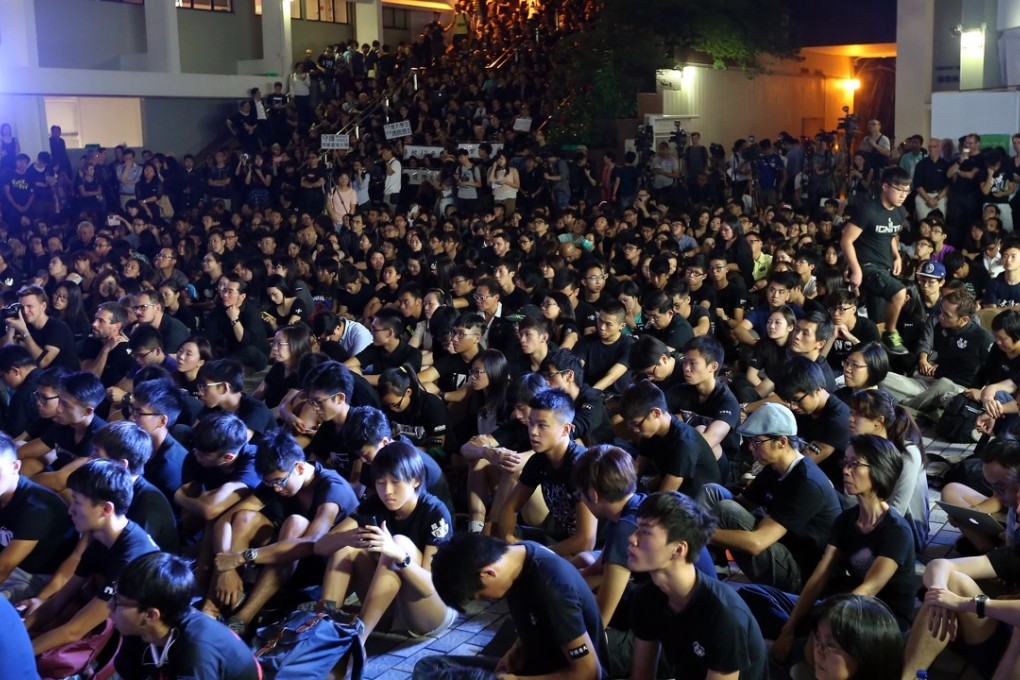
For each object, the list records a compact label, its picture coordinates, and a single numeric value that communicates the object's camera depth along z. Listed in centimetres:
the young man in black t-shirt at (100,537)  509
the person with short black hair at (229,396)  737
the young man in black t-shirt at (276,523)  573
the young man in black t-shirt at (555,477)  568
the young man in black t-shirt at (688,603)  385
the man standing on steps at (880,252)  1028
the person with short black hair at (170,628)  409
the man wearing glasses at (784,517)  552
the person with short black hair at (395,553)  539
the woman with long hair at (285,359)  856
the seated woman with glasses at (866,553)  491
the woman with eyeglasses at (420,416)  744
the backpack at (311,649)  488
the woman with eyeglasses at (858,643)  365
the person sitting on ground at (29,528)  568
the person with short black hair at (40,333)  971
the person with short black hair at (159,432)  662
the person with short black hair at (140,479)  571
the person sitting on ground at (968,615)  444
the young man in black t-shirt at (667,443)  598
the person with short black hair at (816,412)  643
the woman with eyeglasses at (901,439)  587
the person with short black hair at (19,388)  816
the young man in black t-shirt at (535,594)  405
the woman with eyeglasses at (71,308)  1118
